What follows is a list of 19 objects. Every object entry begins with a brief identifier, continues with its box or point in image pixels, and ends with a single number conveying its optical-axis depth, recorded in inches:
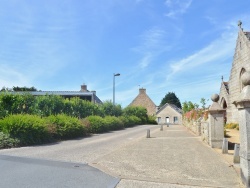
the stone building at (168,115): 1864.3
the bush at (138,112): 1213.6
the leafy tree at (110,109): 839.0
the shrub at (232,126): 642.3
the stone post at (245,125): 153.7
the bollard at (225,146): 276.6
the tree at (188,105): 1114.7
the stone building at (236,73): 641.7
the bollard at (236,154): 223.3
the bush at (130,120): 928.3
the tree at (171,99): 2452.3
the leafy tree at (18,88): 1461.7
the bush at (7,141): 320.0
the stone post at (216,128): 316.5
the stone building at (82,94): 1066.5
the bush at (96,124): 589.2
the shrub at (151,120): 1431.4
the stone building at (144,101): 1793.2
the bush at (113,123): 697.0
